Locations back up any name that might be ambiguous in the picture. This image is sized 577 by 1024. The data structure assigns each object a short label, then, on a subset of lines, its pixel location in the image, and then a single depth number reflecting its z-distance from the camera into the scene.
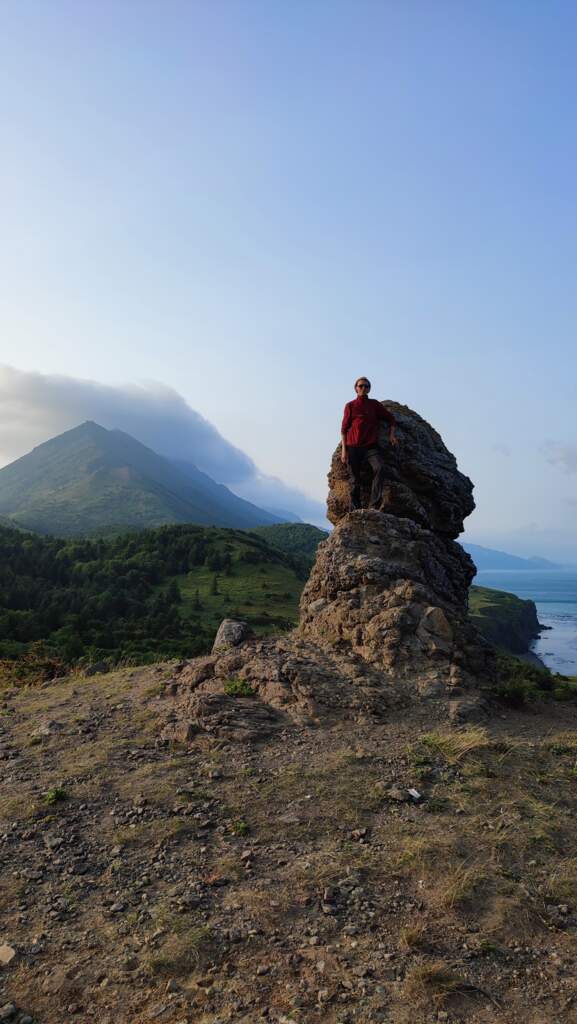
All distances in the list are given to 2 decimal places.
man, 15.70
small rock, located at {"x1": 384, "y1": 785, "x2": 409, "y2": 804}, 8.20
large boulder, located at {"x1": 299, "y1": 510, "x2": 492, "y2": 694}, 12.23
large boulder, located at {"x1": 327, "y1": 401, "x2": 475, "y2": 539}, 16.64
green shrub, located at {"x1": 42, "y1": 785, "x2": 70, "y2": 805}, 8.53
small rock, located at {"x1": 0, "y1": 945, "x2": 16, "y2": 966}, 5.37
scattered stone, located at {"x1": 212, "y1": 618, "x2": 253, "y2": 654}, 15.16
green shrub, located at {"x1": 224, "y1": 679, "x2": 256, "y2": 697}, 12.05
